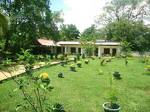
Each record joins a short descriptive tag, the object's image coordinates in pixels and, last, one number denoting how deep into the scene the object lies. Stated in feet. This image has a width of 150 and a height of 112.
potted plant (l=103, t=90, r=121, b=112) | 12.18
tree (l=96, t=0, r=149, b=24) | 78.83
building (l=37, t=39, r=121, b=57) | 70.63
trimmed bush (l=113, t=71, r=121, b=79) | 25.08
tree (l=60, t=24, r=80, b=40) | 106.68
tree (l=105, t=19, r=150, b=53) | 72.78
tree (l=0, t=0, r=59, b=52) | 43.67
